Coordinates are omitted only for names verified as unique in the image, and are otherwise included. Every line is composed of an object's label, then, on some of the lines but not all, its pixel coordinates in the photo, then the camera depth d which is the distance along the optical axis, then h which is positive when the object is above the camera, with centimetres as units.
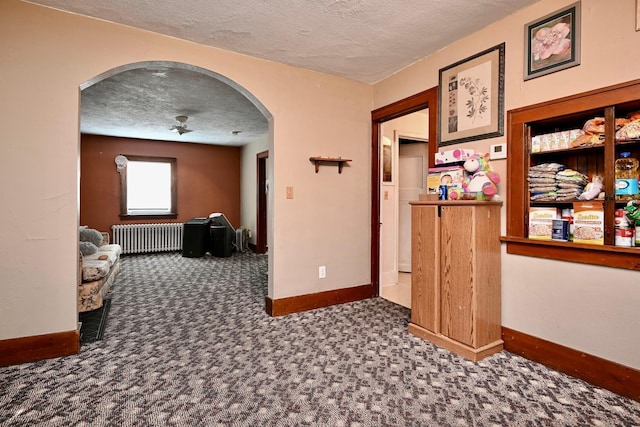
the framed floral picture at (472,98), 244 +91
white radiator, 661 -56
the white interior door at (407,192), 512 +29
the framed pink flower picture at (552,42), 202 +111
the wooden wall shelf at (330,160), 333 +53
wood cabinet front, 226 -50
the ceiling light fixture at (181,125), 497 +143
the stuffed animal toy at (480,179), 231 +23
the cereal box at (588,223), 193 -8
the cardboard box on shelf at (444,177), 251 +27
